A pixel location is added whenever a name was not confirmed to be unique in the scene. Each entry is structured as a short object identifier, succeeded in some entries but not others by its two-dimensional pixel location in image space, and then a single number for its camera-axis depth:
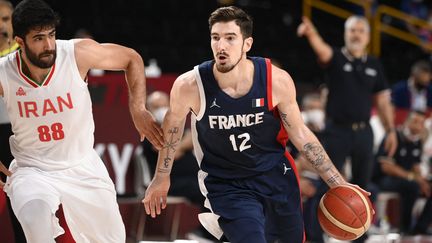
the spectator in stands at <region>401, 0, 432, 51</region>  32.16
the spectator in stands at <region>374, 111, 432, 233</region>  21.31
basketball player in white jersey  10.16
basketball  10.66
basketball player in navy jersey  10.58
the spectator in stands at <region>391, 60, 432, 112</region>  24.83
